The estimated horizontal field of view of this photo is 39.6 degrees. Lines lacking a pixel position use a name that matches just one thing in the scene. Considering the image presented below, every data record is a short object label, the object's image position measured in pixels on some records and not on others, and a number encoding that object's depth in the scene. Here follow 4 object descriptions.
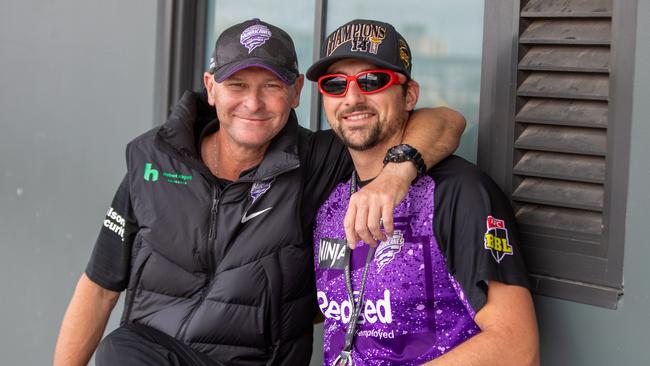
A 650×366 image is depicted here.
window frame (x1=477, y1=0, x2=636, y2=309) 2.70
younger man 2.49
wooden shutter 2.79
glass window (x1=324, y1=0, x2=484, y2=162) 3.22
